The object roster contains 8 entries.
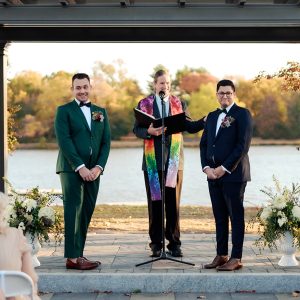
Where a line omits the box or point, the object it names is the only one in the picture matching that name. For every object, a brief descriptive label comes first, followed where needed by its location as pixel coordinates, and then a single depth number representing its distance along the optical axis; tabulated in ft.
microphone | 25.41
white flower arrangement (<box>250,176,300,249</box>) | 24.90
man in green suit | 24.86
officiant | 26.53
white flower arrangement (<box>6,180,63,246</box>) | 25.39
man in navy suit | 24.52
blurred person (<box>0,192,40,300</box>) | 14.57
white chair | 13.61
